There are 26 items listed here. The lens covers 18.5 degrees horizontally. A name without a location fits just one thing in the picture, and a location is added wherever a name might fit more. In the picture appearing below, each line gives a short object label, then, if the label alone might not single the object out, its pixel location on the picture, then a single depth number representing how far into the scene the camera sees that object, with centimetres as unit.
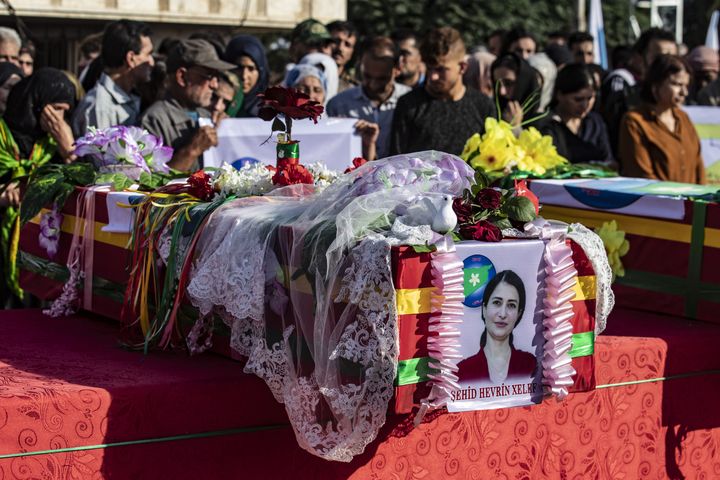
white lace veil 610
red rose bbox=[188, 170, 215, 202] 767
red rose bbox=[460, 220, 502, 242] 640
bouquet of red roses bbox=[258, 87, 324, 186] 754
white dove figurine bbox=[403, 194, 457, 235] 624
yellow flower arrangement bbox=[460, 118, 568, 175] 974
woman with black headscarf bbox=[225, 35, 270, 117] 1276
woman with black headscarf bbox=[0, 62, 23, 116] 1167
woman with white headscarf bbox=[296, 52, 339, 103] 1364
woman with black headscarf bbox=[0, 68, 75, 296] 995
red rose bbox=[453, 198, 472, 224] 653
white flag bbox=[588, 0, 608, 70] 1962
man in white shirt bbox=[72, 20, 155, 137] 1035
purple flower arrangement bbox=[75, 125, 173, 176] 880
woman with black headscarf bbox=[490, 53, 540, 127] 1395
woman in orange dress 1166
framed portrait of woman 633
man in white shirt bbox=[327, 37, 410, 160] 1208
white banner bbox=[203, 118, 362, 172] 1036
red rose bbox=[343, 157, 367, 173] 776
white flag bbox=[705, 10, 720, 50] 2330
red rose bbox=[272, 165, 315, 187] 758
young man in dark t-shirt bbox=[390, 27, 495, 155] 1089
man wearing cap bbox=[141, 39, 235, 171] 965
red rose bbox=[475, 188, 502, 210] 658
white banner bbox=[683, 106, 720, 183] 1307
